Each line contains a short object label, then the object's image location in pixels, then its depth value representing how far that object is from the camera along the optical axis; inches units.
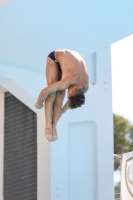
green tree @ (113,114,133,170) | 1710.8
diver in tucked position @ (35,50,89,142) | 422.0
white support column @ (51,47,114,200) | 761.0
